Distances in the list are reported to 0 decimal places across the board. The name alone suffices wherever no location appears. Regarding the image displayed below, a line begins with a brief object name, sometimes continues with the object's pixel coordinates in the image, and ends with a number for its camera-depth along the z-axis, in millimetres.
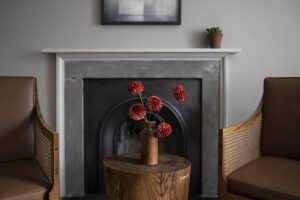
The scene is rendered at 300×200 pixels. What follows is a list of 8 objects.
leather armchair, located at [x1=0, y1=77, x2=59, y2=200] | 1488
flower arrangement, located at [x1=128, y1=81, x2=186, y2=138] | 1550
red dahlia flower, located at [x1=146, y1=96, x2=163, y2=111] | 1564
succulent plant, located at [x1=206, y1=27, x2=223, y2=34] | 2174
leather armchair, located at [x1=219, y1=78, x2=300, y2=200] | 1482
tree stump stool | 1471
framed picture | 2248
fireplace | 2225
